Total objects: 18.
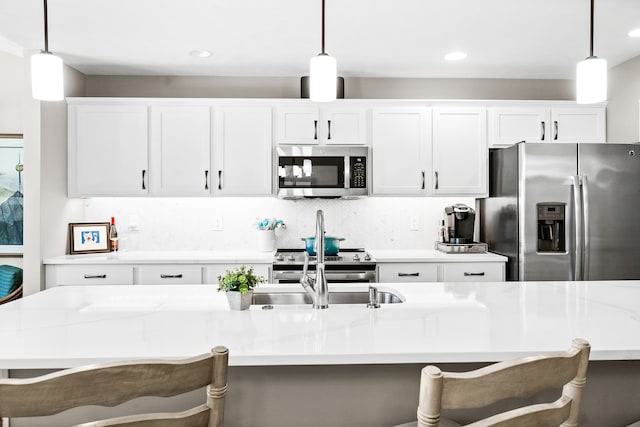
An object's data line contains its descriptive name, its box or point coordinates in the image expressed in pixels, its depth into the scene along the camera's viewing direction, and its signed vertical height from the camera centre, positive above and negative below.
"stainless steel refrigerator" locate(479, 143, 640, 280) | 3.31 +0.04
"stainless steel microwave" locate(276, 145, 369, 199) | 3.72 +0.37
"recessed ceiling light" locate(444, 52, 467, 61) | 3.48 +1.24
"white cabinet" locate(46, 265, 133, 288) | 3.44 -0.44
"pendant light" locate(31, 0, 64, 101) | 1.70 +0.52
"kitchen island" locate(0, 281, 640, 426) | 1.28 -0.37
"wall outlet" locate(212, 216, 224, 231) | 4.10 -0.04
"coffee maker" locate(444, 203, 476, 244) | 3.79 -0.04
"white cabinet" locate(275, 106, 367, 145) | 3.79 +0.76
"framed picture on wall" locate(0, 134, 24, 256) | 3.94 +0.19
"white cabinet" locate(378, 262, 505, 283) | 3.53 -0.42
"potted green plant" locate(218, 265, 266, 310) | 1.76 -0.28
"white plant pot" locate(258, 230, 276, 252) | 3.90 -0.20
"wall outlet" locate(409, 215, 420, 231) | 4.16 -0.05
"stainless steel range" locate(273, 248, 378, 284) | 3.44 -0.40
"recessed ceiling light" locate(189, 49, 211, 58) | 3.45 +1.24
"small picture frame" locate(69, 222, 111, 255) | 3.73 -0.18
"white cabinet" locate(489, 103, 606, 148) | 3.85 +0.78
